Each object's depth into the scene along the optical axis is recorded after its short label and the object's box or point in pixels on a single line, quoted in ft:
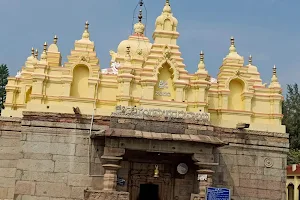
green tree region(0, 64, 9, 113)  129.18
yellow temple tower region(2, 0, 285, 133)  52.75
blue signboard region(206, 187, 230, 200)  42.83
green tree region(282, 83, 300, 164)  114.03
